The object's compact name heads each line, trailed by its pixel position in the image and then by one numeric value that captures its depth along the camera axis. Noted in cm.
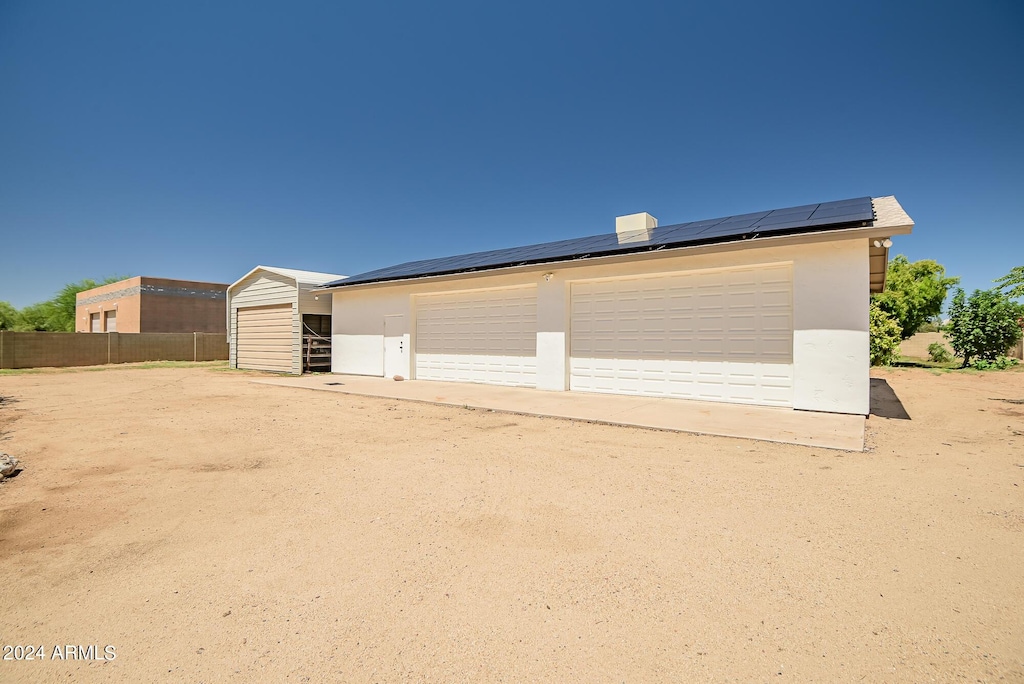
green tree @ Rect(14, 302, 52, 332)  4391
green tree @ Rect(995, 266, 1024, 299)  881
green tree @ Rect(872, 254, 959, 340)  2659
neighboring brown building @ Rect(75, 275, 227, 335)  3039
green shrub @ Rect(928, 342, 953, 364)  1916
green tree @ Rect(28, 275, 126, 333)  4481
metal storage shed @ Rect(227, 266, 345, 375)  1676
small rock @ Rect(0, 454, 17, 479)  425
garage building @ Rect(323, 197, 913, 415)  774
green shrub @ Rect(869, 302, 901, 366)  1781
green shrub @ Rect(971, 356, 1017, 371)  1577
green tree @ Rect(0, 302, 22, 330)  4067
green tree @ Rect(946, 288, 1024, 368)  1577
